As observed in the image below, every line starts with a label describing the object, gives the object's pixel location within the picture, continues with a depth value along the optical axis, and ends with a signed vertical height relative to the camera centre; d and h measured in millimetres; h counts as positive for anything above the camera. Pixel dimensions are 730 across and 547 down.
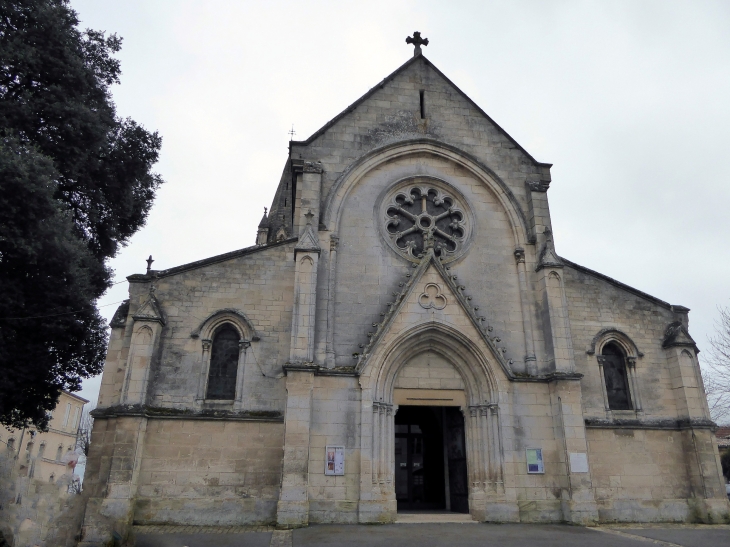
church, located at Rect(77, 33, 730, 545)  13914 +3022
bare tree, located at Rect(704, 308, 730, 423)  20597 +3145
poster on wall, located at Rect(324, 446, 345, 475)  13828 +336
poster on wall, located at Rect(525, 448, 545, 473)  14680 +450
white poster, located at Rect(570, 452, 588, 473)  14438 +413
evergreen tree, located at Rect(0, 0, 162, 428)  13102 +7295
